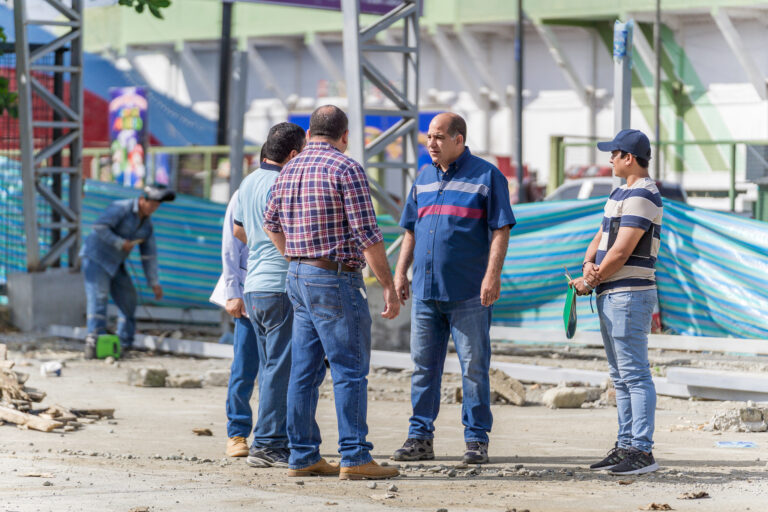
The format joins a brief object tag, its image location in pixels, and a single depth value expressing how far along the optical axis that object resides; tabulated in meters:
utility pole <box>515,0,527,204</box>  37.78
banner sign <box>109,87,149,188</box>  33.81
